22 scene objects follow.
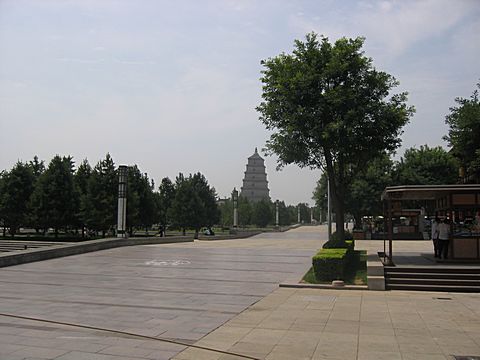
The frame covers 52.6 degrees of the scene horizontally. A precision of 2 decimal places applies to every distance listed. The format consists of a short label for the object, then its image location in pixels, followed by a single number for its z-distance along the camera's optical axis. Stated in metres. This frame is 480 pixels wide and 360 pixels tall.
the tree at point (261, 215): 94.38
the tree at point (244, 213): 89.06
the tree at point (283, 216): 112.89
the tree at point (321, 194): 52.88
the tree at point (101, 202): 36.28
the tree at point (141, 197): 42.83
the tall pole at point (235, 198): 60.88
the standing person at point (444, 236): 17.27
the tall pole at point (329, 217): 28.52
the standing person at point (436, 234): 17.92
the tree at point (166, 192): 63.81
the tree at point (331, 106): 19.14
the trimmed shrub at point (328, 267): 15.04
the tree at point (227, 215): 89.55
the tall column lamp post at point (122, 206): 31.28
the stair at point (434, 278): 14.02
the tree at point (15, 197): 38.41
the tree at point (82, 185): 37.06
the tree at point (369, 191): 47.59
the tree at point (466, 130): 25.77
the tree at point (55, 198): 36.47
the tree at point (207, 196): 59.95
